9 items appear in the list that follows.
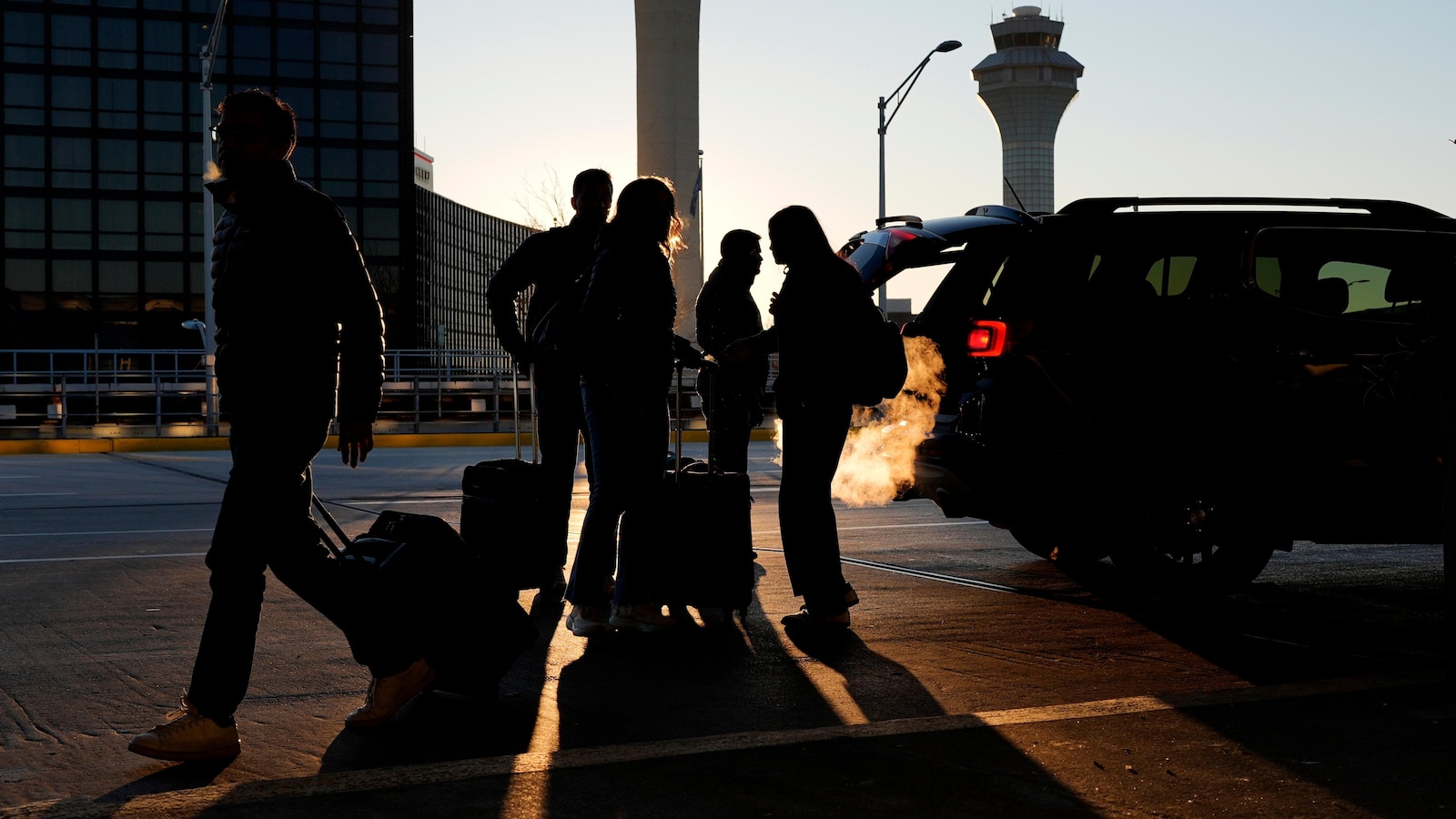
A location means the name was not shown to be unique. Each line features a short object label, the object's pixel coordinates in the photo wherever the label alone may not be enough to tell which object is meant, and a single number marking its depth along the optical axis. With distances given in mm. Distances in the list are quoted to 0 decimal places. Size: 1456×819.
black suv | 6566
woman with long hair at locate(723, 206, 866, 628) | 6309
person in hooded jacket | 8375
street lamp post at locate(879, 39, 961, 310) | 32688
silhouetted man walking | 4250
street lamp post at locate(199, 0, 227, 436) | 26797
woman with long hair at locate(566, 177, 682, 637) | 5980
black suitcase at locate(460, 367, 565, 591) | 6801
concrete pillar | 52156
